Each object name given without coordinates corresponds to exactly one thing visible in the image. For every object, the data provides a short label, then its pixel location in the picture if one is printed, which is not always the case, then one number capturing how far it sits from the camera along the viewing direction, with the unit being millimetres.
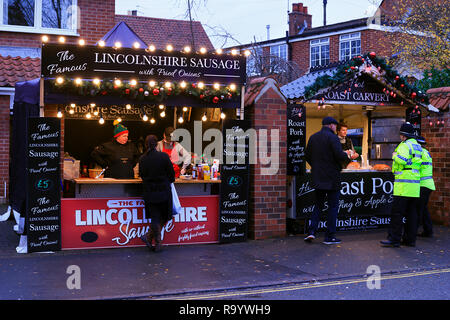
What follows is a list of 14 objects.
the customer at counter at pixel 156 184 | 8688
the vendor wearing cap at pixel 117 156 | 9883
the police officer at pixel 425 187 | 9930
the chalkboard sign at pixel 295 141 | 10312
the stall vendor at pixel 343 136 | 11328
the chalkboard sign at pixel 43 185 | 8633
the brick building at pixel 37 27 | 14242
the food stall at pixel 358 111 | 10328
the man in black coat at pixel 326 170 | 9289
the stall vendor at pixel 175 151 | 10297
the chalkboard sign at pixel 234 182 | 9648
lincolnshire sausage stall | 8656
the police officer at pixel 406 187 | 9125
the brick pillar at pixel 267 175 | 9977
